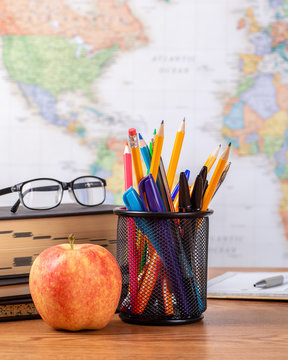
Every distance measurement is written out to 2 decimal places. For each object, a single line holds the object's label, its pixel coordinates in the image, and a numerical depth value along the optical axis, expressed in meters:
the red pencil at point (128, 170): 0.96
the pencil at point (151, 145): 0.92
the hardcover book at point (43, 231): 0.95
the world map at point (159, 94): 1.99
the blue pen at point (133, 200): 0.91
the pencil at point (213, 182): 0.93
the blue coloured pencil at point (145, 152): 0.93
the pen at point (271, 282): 1.08
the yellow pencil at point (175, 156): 0.94
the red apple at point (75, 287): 0.87
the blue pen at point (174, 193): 0.97
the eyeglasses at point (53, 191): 1.01
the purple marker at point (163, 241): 0.90
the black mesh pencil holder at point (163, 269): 0.90
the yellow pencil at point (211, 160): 0.95
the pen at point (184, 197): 0.91
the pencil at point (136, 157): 0.91
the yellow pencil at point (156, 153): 0.92
